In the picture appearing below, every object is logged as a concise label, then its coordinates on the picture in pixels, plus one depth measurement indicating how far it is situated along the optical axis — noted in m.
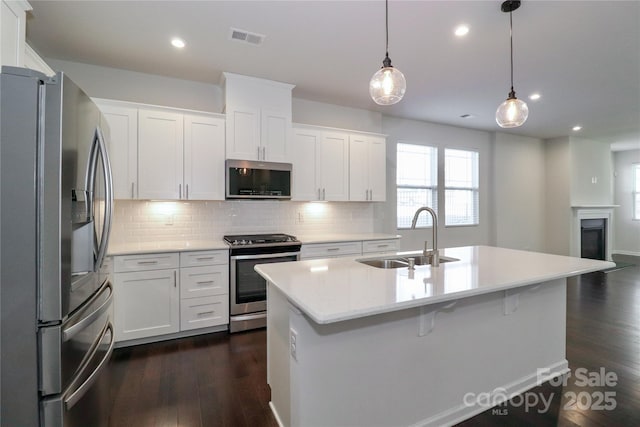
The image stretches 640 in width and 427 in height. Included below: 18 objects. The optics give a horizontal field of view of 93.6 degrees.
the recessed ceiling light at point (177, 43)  2.69
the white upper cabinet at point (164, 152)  2.99
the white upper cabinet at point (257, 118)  3.42
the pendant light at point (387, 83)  1.93
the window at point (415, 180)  5.15
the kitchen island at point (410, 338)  1.45
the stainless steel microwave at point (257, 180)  3.40
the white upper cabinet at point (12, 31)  1.70
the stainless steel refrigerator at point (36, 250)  1.24
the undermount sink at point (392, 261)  2.24
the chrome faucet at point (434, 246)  2.03
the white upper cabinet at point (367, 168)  4.22
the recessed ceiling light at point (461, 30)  2.51
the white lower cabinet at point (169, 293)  2.78
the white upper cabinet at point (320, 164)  3.84
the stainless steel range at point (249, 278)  3.17
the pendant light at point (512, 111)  2.36
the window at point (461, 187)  5.64
